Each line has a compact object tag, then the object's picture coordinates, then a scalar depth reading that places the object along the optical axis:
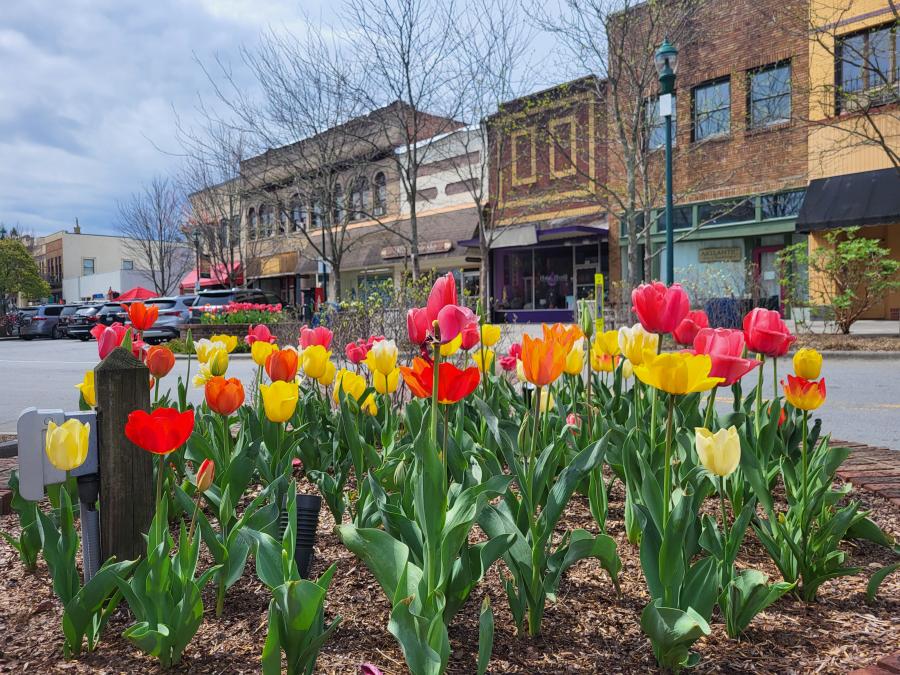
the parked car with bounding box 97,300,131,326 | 25.70
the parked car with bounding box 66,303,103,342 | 28.59
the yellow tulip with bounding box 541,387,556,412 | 2.37
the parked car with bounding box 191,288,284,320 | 22.56
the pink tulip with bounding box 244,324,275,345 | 3.33
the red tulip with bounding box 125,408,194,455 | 1.56
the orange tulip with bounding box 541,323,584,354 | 2.15
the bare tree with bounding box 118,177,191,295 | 40.75
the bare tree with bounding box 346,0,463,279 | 14.50
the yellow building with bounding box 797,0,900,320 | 16.67
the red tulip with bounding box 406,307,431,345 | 1.66
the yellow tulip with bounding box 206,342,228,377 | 2.74
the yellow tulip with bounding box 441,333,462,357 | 2.21
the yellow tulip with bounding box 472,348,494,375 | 3.07
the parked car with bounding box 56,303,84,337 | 31.45
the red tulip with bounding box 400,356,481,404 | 1.66
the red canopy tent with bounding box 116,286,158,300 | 26.76
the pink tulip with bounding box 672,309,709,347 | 2.45
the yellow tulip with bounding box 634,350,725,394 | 1.70
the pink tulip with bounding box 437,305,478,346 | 1.53
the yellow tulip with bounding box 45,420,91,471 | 1.67
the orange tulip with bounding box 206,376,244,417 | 2.17
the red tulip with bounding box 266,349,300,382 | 2.58
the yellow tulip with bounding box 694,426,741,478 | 1.66
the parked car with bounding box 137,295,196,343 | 20.61
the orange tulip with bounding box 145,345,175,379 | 2.54
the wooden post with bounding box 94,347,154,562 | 1.99
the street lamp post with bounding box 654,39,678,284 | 10.95
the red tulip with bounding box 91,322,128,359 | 2.54
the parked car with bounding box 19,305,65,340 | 31.42
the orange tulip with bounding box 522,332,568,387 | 1.92
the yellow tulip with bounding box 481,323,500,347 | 3.09
